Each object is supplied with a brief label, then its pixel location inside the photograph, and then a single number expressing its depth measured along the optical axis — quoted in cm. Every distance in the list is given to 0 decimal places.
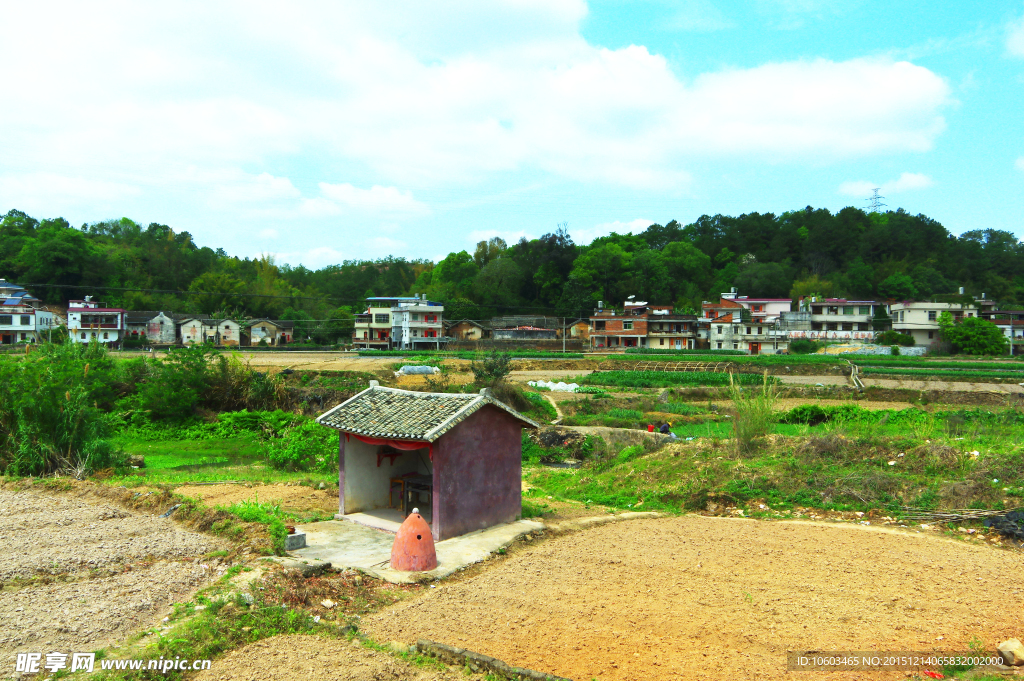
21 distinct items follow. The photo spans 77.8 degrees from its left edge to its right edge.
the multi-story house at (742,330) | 7109
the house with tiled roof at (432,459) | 1135
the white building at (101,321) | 6819
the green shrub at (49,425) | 1661
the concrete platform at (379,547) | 960
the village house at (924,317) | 6800
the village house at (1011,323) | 6425
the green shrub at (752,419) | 1727
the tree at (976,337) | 6053
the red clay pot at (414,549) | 954
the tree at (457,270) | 10108
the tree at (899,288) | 8256
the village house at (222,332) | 7206
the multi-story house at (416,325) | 7581
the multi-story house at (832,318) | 7381
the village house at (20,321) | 6500
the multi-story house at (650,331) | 7444
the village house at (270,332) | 7612
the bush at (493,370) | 3403
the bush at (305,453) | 2000
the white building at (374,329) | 7725
